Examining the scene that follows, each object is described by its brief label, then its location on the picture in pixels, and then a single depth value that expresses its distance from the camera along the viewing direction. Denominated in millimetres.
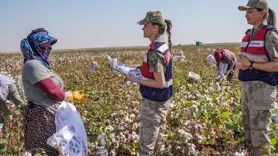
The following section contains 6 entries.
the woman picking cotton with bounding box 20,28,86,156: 2955
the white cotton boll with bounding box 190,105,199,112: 4699
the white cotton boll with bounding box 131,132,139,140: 4176
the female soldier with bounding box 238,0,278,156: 3340
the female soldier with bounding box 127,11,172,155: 3066
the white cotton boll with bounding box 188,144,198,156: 3813
